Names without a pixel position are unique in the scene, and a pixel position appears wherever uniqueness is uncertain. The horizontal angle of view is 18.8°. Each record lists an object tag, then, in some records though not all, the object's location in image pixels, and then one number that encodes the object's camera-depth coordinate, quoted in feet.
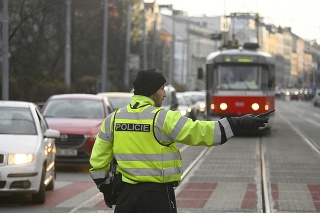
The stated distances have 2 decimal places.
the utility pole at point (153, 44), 252.32
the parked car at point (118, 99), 89.51
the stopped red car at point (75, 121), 62.28
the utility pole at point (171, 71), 306.45
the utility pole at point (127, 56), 191.52
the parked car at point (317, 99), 327.06
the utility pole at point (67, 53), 132.57
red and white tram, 105.09
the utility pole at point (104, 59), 156.46
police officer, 21.48
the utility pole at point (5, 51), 86.63
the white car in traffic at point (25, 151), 42.45
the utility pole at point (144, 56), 219.39
